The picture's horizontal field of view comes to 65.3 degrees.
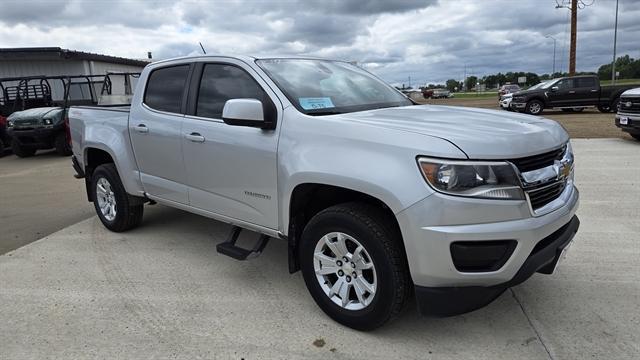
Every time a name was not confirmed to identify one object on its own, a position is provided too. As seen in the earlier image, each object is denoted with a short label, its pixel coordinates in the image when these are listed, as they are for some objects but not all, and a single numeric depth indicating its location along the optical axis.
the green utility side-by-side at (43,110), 12.84
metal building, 19.16
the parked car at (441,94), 66.31
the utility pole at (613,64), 37.08
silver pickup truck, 2.70
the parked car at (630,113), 10.85
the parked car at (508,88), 38.55
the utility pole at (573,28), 30.70
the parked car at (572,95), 21.09
